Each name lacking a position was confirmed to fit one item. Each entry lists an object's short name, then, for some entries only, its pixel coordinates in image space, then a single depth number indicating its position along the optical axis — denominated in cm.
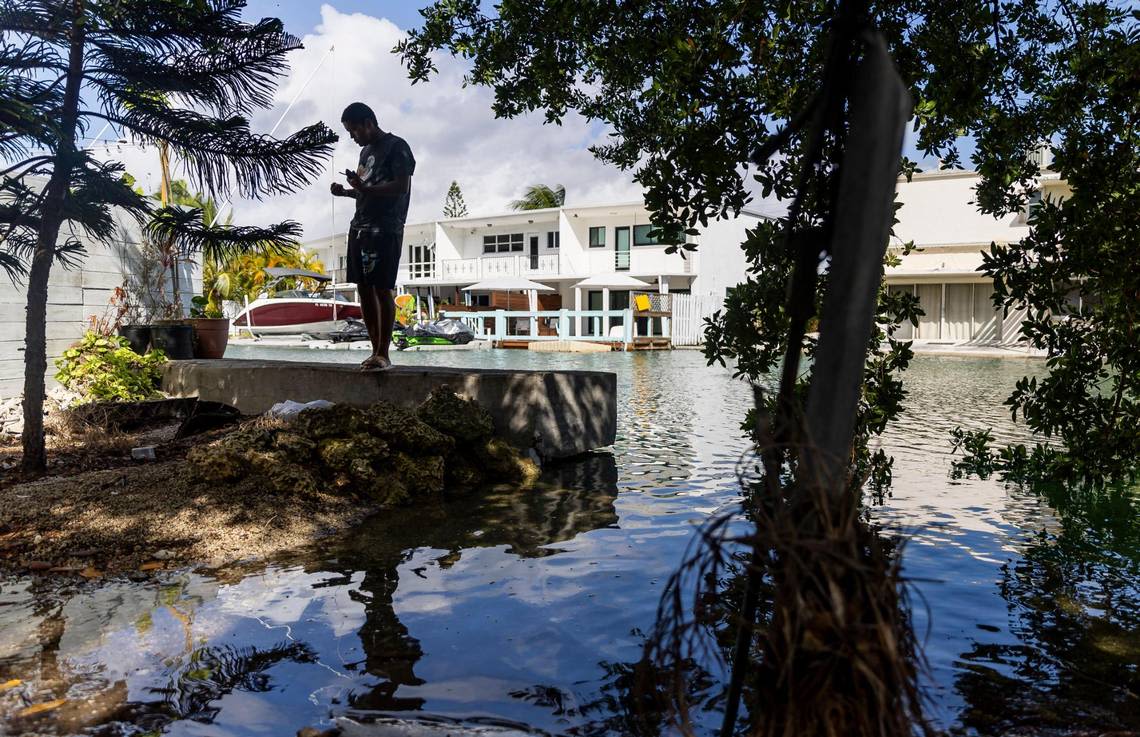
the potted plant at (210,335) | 1113
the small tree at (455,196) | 8588
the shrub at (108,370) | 929
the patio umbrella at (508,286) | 3384
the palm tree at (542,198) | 5100
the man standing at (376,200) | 689
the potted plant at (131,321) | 1042
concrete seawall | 714
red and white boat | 3094
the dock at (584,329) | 2716
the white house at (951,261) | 3173
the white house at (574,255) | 3591
